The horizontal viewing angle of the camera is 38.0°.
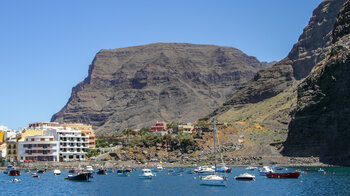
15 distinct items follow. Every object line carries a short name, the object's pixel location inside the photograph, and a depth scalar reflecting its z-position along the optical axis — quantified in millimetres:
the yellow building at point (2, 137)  198000
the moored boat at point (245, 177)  114375
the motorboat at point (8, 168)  147825
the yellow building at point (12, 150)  174000
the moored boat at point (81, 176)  117000
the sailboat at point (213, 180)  100375
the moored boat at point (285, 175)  114688
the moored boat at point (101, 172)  140750
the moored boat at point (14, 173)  138625
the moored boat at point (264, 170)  127600
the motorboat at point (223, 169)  131775
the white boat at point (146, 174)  126312
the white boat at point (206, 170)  129725
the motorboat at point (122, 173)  137000
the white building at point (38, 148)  168125
